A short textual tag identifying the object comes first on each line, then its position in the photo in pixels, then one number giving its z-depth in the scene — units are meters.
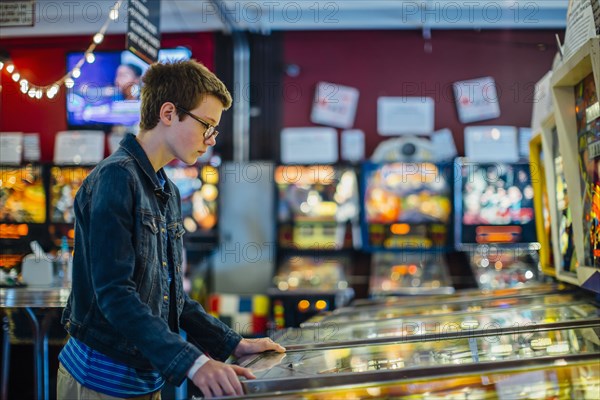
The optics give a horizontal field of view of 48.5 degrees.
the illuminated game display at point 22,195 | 6.02
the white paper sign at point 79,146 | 6.82
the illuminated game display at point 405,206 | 5.70
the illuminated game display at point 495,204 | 5.59
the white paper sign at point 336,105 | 6.77
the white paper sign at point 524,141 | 6.48
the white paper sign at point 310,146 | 6.68
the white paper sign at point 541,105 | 3.08
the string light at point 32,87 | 3.11
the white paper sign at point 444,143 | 6.57
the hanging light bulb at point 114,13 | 3.62
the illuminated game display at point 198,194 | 6.00
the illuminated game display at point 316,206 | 5.82
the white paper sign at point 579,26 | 2.13
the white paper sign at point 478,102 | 6.63
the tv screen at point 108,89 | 6.07
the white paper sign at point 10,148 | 6.64
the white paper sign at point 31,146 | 6.92
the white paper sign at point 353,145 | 6.72
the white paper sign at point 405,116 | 6.66
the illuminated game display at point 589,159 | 2.21
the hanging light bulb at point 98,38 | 3.71
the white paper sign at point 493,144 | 6.52
